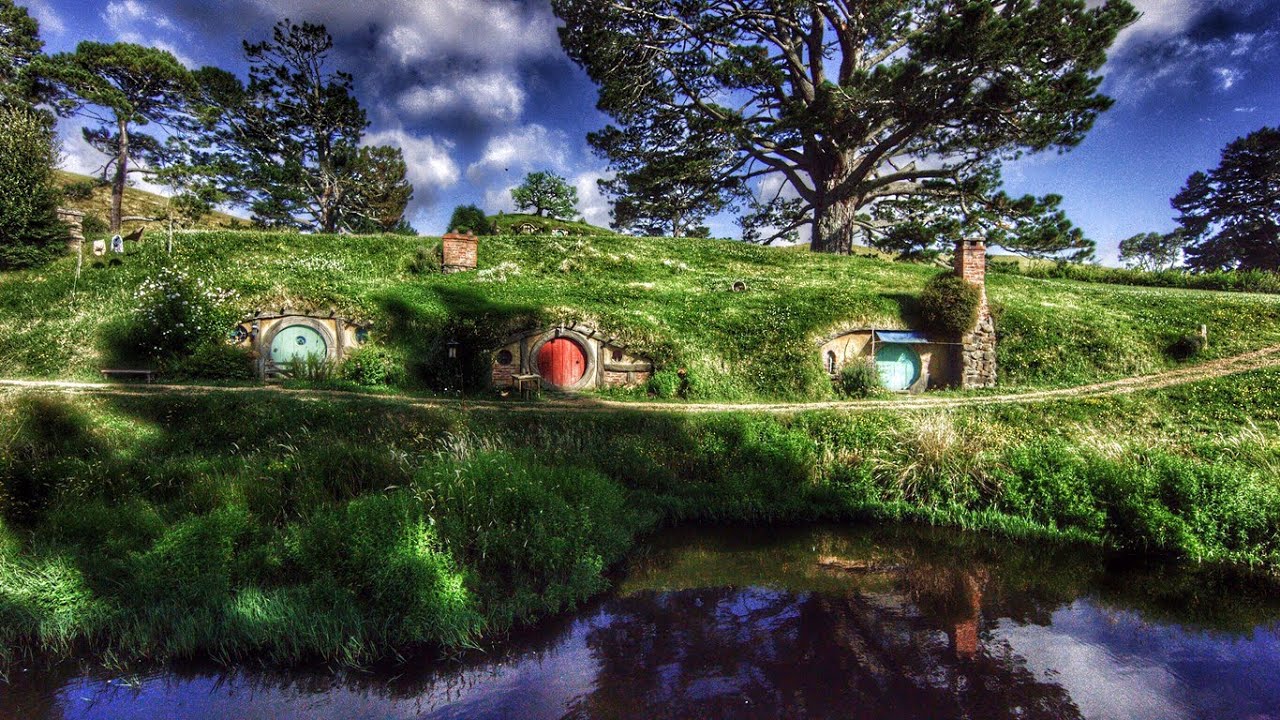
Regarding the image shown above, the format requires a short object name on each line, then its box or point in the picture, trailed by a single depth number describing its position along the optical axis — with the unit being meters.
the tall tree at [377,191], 39.84
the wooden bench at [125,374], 15.54
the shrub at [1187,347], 17.92
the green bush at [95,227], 26.18
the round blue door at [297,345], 17.12
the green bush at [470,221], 31.36
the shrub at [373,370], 16.69
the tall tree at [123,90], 26.88
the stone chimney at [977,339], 18.08
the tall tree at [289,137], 34.50
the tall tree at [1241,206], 41.91
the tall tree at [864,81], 20.33
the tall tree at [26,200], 20.33
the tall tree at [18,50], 25.84
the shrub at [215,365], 16.06
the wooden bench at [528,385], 16.36
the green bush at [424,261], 21.62
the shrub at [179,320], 16.58
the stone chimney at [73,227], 21.58
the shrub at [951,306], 17.86
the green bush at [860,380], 17.58
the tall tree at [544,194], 38.19
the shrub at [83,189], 29.23
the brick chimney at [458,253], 22.02
